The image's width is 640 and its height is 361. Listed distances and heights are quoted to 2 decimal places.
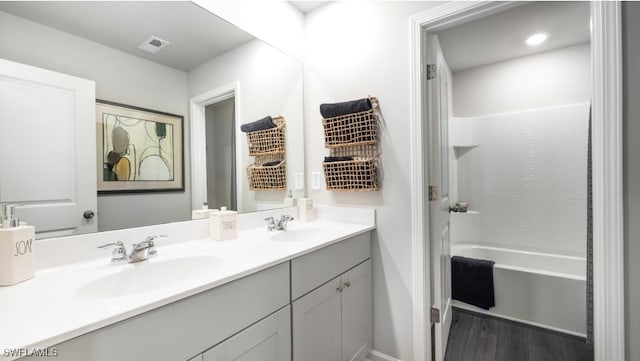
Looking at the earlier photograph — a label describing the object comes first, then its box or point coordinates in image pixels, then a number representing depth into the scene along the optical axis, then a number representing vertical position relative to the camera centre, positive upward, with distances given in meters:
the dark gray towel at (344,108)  1.66 +0.44
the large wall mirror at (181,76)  1.00 +0.49
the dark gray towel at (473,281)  2.28 -0.89
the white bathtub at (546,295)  1.99 -0.92
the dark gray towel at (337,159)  1.76 +0.13
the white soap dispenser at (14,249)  0.78 -0.19
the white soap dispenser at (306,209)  1.88 -0.21
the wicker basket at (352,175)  1.66 +0.02
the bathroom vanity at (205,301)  0.62 -0.35
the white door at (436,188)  1.60 -0.07
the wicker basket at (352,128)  1.66 +0.31
